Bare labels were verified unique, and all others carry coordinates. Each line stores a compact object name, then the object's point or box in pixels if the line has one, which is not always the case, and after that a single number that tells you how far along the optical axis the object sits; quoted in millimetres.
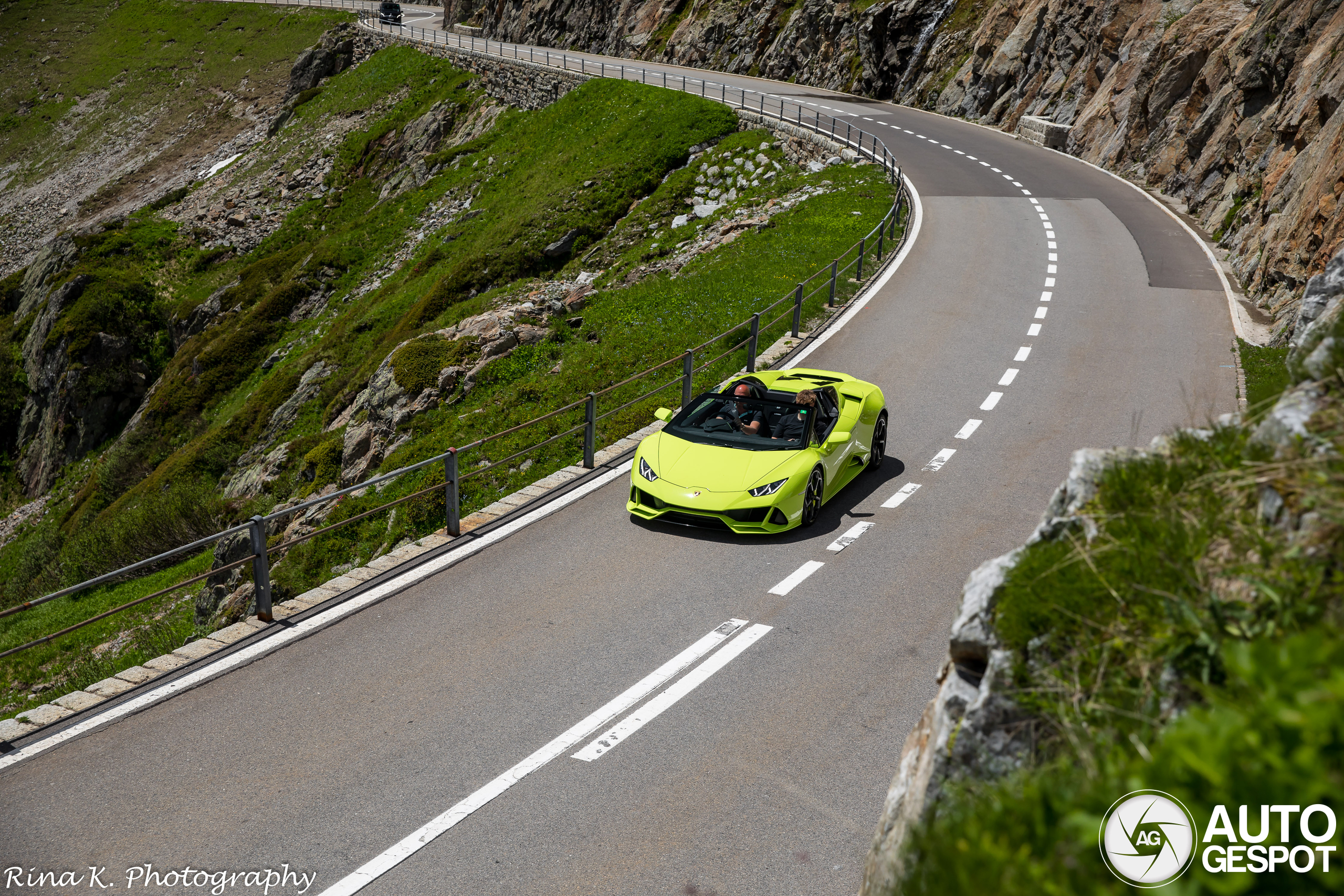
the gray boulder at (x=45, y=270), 54688
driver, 10953
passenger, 10734
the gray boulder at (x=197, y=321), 45531
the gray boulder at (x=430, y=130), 52188
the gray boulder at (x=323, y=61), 74188
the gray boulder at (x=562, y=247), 30922
